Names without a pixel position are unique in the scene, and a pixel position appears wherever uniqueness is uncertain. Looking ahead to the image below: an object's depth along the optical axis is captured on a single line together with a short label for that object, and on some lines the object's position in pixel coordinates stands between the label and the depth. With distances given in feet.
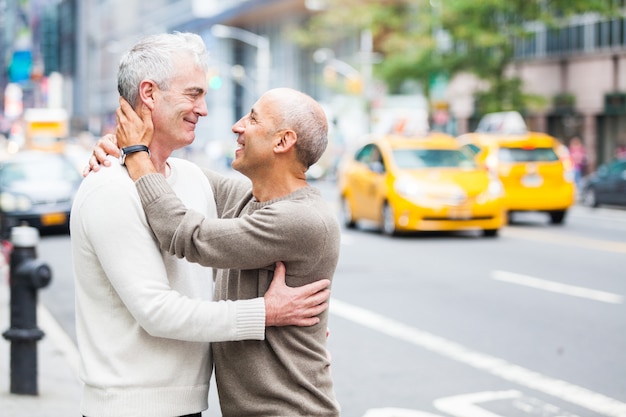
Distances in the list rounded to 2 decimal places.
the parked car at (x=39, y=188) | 60.59
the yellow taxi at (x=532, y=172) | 66.13
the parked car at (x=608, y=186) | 80.43
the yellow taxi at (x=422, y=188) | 54.85
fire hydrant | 20.57
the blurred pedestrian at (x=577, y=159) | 105.91
